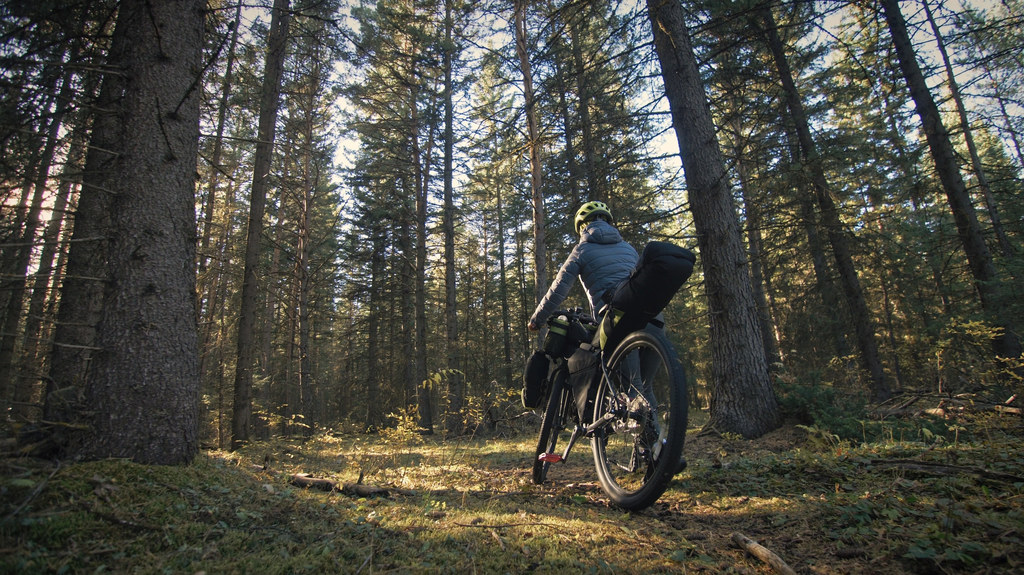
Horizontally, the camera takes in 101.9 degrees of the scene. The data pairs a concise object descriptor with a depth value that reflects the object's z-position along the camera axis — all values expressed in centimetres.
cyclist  359
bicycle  251
